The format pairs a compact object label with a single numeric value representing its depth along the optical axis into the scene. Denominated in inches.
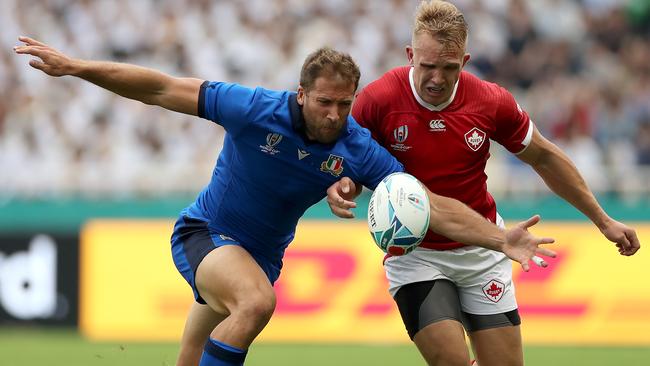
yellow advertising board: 1011.9
